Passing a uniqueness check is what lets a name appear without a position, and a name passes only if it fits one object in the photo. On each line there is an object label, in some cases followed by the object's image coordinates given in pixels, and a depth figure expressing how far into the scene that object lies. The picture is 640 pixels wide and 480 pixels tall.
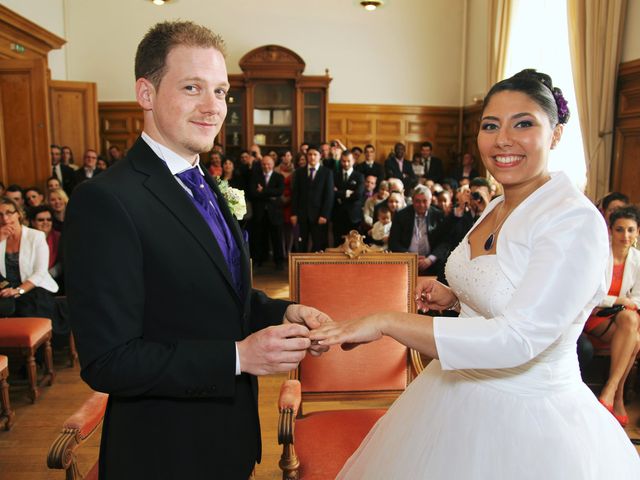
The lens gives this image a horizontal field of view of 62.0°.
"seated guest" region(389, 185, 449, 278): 4.92
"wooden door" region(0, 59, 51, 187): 6.41
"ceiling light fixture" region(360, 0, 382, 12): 9.30
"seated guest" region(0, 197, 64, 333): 3.91
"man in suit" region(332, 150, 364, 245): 7.44
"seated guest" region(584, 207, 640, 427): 3.31
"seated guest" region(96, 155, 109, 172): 8.10
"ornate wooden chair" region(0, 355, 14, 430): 3.06
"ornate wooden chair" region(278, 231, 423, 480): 2.43
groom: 1.03
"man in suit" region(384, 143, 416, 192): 8.91
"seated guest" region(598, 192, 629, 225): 4.08
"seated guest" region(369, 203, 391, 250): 5.83
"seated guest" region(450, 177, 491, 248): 4.72
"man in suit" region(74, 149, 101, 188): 7.77
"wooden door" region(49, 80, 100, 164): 8.45
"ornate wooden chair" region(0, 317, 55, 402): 3.45
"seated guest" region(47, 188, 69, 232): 5.21
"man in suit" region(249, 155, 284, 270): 7.61
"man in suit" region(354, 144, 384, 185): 8.49
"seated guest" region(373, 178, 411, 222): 5.94
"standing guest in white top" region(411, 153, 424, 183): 9.17
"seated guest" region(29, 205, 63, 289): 4.32
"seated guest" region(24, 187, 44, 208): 5.57
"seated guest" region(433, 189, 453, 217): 5.85
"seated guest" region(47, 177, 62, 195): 6.04
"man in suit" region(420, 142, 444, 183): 9.40
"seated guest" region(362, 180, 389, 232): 6.89
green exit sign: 7.25
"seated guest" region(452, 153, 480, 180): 8.90
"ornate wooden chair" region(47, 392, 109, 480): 1.61
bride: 1.28
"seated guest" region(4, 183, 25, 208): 5.46
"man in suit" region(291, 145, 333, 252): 7.24
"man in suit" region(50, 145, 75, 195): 7.79
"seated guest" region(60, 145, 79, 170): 8.11
